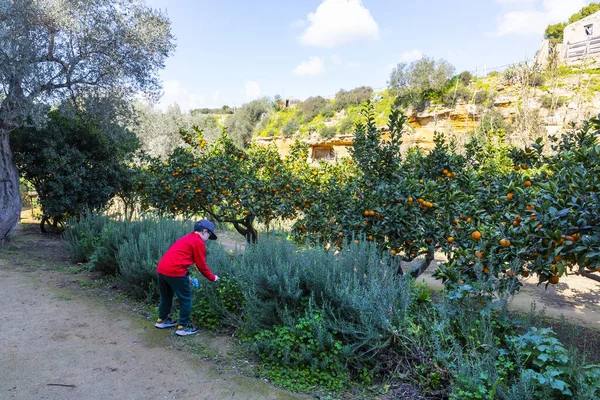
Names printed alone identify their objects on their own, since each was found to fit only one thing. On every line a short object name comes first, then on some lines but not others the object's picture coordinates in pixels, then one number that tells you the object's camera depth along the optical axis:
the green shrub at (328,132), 30.04
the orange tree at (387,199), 4.52
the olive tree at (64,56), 7.12
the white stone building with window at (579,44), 25.95
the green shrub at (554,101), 21.79
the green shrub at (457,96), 26.31
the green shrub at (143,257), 5.20
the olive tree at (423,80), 27.38
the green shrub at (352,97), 33.38
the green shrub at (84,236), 7.08
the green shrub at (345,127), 29.30
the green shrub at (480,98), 25.69
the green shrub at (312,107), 34.81
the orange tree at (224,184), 6.86
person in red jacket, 4.09
